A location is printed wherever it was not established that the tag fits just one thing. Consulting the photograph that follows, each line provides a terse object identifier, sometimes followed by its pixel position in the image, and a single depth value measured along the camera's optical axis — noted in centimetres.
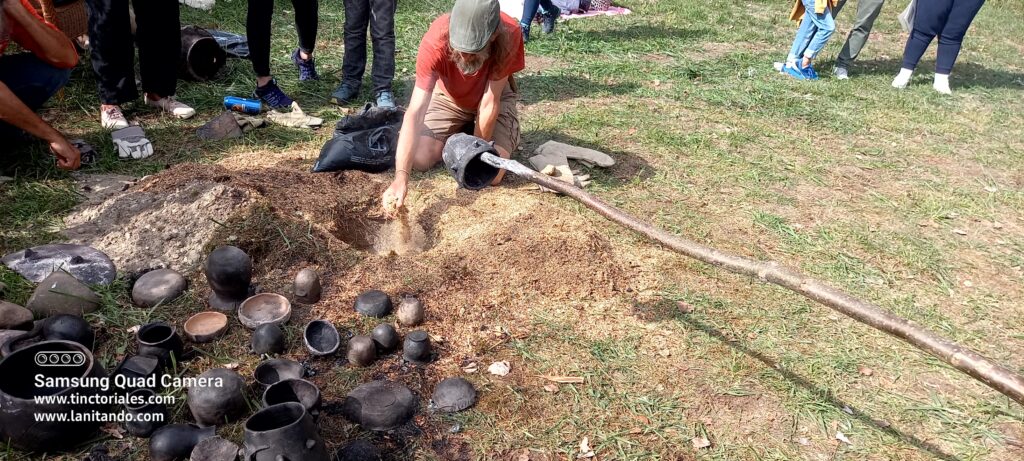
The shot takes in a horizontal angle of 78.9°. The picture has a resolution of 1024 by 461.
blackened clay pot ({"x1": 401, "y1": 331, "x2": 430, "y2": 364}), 292
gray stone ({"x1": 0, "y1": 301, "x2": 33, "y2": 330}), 275
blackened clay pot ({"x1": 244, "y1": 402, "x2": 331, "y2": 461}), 210
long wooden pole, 192
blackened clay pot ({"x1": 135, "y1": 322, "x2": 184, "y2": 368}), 270
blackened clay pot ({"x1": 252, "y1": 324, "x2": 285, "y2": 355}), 288
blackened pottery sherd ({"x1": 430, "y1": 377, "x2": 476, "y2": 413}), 272
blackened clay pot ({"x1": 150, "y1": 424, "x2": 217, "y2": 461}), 232
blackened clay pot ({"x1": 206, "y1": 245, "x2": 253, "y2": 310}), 302
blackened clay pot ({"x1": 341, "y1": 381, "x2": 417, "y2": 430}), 258
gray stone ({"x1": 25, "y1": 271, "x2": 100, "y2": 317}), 292
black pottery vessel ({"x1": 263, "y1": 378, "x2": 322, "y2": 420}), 247
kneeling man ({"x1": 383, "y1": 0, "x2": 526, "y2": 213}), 363
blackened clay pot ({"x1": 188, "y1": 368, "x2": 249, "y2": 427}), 247
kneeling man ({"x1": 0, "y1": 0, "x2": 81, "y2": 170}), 385
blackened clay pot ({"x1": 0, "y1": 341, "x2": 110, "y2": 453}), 227
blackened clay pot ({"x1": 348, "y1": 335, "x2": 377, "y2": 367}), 287
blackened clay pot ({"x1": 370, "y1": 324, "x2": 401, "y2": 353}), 295
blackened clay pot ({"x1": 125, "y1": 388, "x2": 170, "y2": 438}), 246
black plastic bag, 451
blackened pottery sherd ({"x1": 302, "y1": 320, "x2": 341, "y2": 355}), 291
